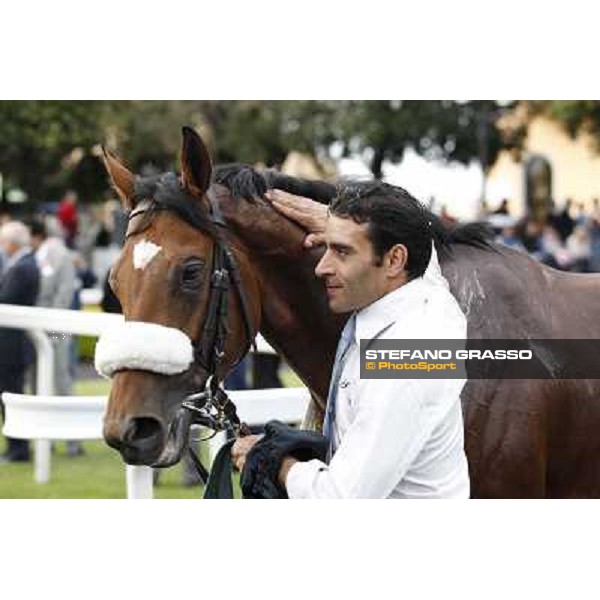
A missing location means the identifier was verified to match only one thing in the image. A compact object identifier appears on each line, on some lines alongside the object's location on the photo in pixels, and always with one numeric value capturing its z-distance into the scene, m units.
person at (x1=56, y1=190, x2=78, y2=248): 29.55
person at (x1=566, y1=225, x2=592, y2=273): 12.38
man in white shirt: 5.09
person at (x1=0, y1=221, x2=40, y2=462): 18.80
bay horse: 6.98
